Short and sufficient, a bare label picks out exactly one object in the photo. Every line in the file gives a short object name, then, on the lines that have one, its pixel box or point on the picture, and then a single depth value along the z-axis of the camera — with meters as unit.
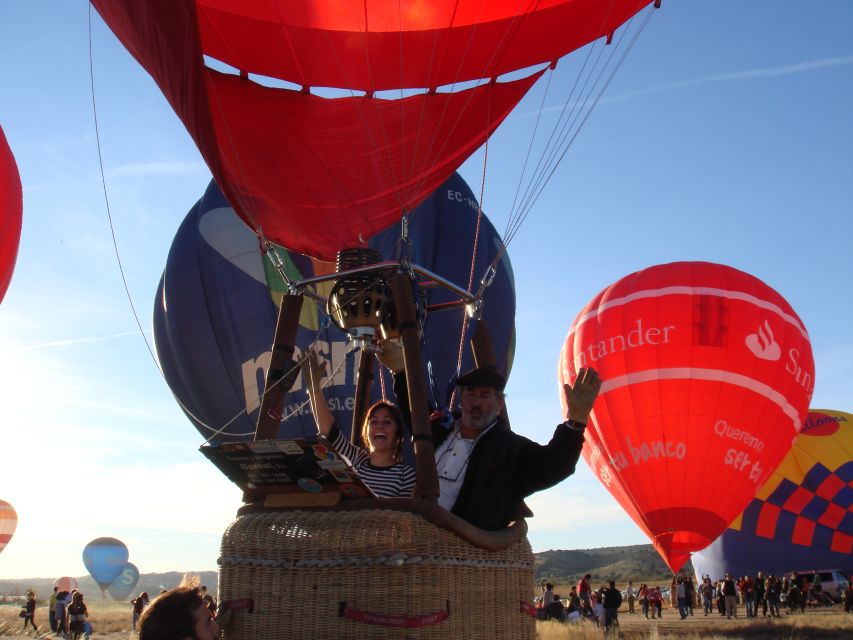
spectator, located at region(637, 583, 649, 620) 18.08
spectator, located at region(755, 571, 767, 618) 16.55
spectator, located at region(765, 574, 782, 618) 16.59
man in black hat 2.72
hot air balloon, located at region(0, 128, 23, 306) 8.47
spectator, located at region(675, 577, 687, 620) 16.62
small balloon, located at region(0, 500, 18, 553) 27.23
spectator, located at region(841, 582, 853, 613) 15.92
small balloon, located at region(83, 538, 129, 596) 36.44
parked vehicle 17.66
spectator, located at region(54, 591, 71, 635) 12.98
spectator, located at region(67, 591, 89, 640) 11.57
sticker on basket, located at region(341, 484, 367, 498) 2.50
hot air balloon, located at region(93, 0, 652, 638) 2.53
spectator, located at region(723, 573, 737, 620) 16.72
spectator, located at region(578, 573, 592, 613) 16.50
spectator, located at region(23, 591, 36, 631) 14.27
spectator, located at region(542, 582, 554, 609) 14.61
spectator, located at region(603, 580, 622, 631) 14.05
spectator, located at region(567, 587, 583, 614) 16.03
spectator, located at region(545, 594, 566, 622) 14.59
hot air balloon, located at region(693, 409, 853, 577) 17.50
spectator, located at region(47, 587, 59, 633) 13.40
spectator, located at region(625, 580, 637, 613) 21.42
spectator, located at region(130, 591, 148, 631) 13.07
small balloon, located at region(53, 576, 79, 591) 26.70
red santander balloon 12.48
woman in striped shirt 3.02
